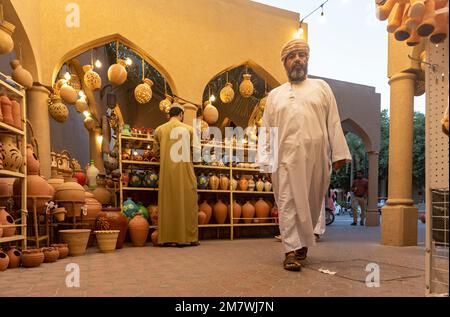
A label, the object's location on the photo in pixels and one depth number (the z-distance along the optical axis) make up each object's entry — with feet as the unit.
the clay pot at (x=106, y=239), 15.34
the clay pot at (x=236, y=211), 22.20
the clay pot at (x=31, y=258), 11.71
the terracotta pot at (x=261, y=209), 22.95
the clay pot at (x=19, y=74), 16.03
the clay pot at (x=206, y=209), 21.16
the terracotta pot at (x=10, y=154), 12.54
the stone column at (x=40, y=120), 18.01
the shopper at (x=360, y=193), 39.42
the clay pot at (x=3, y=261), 11.00
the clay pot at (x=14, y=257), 11.62
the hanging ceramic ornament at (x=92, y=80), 21.61
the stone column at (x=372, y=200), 38.01
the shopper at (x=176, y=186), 17.92
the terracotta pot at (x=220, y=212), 21.62
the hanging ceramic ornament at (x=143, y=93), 22.84
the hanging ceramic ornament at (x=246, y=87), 24.63
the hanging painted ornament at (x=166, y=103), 24.63
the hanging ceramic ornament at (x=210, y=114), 24.32
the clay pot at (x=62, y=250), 13.47
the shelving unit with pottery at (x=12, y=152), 12.35
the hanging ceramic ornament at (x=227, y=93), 25.05
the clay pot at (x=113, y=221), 16.55
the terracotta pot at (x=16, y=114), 13.25
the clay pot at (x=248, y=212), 22.52
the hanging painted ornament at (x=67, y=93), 21.20
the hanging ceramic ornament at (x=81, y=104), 28.22
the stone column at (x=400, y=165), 18.53
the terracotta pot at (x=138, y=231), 17.84
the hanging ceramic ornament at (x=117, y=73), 20.94
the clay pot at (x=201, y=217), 20.49
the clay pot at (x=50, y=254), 12.56
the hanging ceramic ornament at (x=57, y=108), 19.97
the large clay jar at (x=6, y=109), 12.67
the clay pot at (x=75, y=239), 14.35
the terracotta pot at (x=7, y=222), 12.15
